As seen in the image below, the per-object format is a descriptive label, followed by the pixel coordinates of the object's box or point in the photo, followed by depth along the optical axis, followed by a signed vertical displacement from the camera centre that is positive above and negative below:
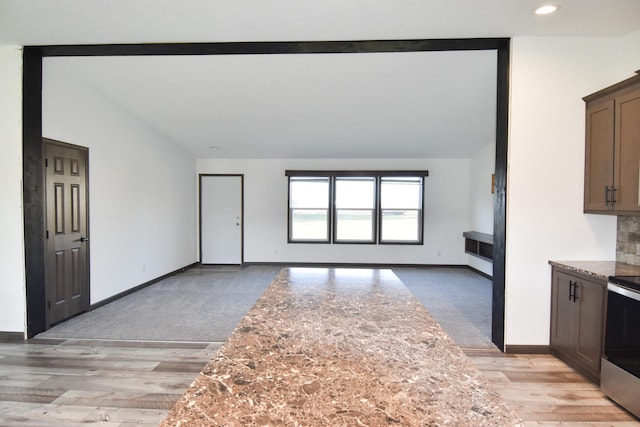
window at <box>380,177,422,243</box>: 6.44 +0.03
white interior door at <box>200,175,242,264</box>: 6.55 -0.28
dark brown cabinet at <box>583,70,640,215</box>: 2.33 +0.49
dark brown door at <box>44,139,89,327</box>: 3.24 -0.30
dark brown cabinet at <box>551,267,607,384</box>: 2.29 -0.88
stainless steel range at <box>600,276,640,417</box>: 1.97 -0.89
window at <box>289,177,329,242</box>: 6.56 +0.03
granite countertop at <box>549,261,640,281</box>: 2.29 -0.46
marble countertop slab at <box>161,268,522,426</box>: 0.69 -0.46
